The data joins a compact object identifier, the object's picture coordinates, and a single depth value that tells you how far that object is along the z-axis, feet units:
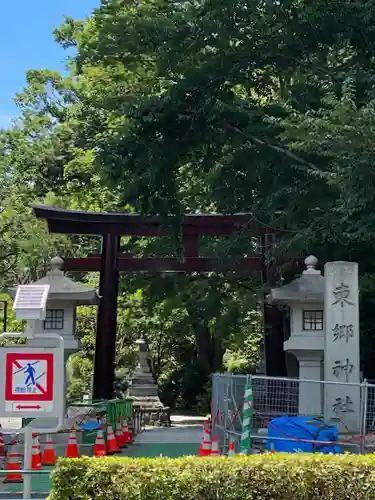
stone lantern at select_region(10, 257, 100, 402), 54.85
